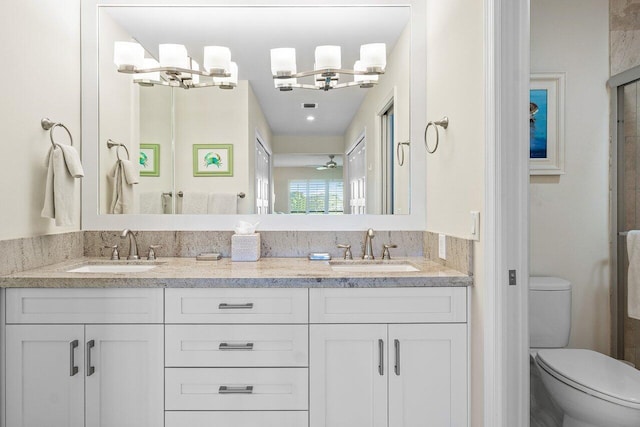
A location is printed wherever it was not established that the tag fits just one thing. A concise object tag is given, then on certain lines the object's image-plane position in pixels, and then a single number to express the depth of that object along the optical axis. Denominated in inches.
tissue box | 86.4
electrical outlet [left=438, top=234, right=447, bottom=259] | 79.0
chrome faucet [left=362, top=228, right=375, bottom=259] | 89.7
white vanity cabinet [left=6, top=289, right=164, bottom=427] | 66.9
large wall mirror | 92.1
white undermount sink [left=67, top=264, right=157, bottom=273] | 83.7
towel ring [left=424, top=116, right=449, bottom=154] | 78.4
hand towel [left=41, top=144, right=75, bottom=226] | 75.8
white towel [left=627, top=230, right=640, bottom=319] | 84.1
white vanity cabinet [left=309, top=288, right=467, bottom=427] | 67.7
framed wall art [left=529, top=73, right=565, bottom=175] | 94.0
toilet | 64.6
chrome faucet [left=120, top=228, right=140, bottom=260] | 89.5
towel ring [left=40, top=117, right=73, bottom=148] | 78.1
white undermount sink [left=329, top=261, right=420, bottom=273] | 83.8
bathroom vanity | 67.0
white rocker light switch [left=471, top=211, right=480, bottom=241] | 64.8
